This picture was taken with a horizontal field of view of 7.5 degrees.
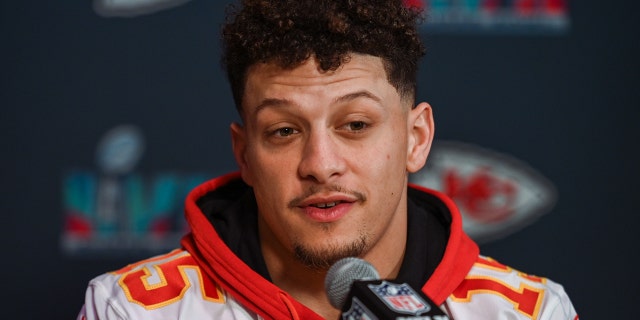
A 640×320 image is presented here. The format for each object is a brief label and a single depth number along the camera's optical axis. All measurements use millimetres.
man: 4090
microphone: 3835
